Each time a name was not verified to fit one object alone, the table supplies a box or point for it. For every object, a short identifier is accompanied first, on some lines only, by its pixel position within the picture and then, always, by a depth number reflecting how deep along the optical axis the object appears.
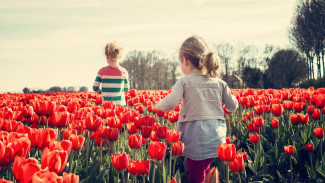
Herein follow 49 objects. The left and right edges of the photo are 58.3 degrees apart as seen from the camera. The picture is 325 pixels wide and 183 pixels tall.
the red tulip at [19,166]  1.32
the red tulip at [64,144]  1.72
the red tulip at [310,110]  4.75
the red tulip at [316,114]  4.43
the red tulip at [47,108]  2.84
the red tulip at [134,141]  2.57
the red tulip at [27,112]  3.00
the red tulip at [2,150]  1.61
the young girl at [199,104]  3.13
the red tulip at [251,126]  4.08
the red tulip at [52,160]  1.45
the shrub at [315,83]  18.31
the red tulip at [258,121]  3.83
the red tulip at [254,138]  3.48
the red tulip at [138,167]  2.11
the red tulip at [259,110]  4.53
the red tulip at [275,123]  4.03
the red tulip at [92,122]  2.79
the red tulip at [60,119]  2.68
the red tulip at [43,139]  2.03
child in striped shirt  5.95
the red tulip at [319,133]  3.73
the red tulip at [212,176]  1.66
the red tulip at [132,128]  3.11
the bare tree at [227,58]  50.62
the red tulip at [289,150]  3.42
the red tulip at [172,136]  2.56
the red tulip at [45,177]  1.05
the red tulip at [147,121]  3.01
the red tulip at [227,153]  2.24
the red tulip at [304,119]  4.14
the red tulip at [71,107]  3.70
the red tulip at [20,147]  1.65
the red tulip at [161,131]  2.78
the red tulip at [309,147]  3.63
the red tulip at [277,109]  4.36
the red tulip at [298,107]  4.73
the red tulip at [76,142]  2.42
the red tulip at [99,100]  5.69
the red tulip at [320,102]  4.77
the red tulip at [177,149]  2.56
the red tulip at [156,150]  2.26
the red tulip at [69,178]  1.28
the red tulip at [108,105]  4.13
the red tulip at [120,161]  2.10
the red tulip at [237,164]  2.34
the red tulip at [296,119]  4.14
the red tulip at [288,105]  4.96
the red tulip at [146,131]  2.83
